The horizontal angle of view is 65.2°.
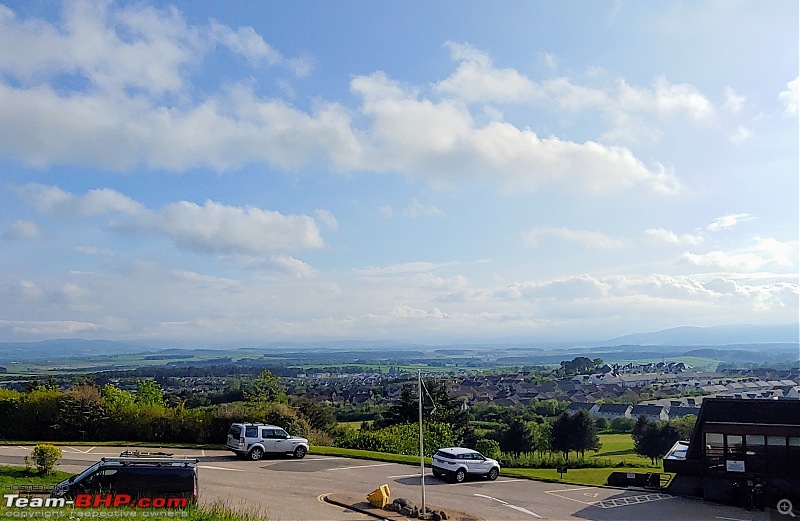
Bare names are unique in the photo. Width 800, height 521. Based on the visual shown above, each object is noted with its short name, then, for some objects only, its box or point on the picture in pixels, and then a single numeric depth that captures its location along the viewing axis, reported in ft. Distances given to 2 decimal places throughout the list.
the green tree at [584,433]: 185.06
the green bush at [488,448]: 152.76
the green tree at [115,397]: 99.86
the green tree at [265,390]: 124.77
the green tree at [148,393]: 113.39
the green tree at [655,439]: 167.73
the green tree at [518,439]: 185.98
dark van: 46.32
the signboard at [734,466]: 64.44
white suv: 70.03
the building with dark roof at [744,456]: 62.03
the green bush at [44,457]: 58.85
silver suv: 78.38
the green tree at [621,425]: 222.97
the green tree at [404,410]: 163.61
